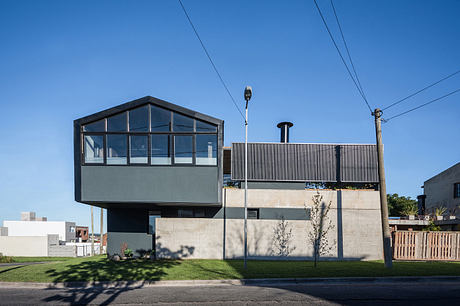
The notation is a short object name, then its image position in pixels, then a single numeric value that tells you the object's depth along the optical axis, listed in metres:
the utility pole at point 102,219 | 34.02
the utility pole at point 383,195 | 12.13
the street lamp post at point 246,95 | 12.44
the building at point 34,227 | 55.94
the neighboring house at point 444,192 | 25.87
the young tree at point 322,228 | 15.66
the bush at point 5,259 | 24.73
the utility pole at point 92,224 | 37.67
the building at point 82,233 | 67.51
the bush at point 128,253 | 15.66
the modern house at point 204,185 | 14.02
